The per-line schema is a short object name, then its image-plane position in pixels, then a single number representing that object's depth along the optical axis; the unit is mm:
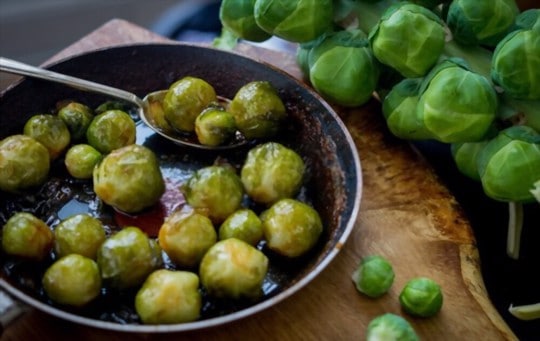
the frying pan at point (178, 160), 475
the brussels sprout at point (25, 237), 477
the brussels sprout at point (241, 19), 574
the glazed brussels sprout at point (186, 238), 487
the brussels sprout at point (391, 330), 463
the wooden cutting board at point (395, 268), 482
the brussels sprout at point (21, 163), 517
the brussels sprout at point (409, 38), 513
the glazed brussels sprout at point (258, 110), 550
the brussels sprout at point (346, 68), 548
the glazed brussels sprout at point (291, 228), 493
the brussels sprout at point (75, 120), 557
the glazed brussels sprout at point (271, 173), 521
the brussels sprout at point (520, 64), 491
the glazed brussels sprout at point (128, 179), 509
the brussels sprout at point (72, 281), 462
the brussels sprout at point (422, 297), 487
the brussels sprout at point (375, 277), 495
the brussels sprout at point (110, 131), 547
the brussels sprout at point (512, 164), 497
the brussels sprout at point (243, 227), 492
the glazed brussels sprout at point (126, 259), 472
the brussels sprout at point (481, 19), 521
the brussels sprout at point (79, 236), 486
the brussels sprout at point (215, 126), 544
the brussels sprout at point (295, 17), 539
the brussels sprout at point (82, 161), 535
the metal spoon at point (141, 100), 553
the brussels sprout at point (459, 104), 500
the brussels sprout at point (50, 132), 540
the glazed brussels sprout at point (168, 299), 456
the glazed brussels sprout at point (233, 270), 467
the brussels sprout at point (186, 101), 558
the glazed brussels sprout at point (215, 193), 510
